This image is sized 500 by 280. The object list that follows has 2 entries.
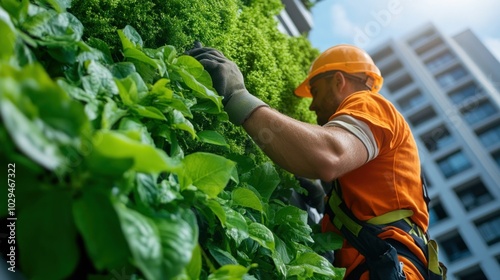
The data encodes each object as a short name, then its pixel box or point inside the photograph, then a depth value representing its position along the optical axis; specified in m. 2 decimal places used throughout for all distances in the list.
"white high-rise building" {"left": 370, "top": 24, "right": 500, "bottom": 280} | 27.27
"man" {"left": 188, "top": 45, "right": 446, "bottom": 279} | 1.81
